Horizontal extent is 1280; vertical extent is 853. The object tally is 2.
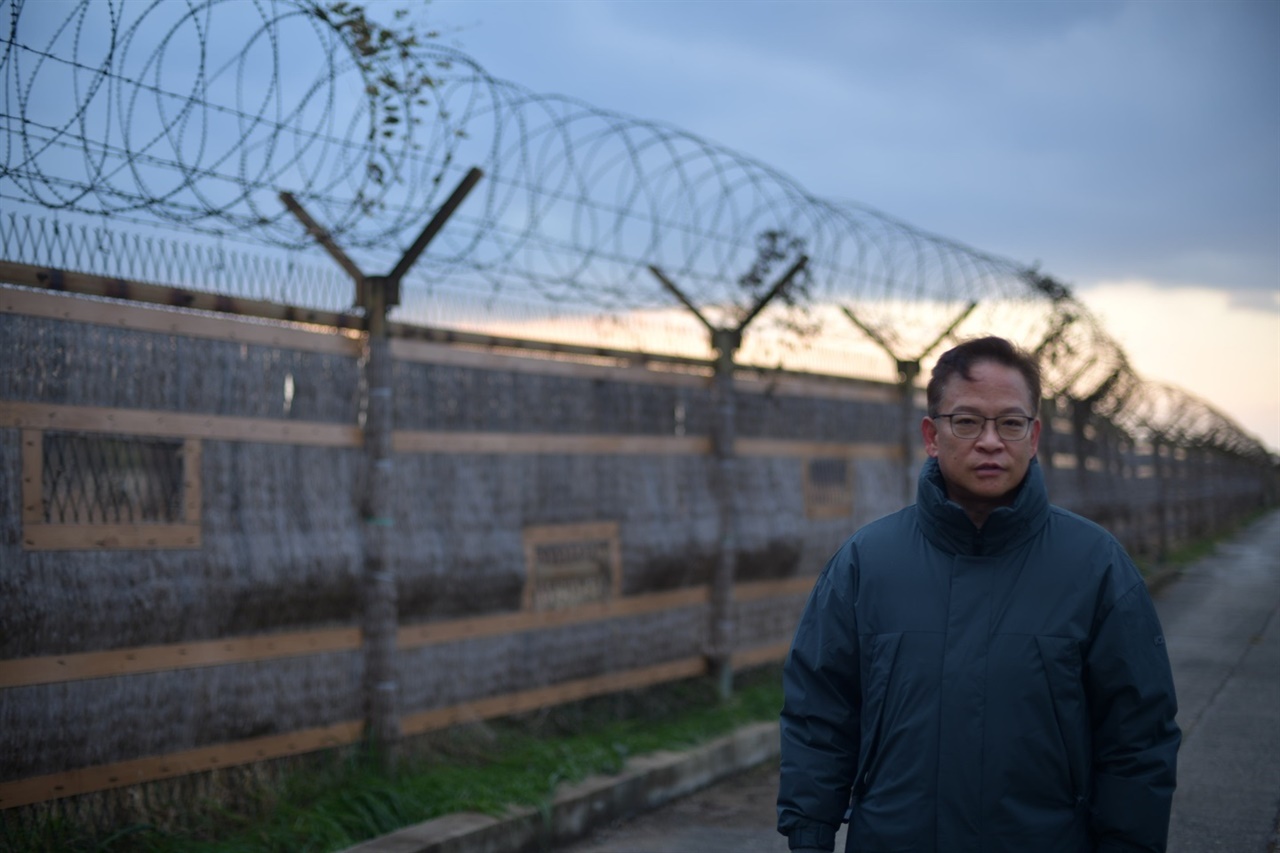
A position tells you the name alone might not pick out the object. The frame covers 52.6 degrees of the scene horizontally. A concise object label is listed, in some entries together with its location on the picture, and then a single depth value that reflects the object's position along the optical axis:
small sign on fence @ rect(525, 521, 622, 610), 6.25
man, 2.42
